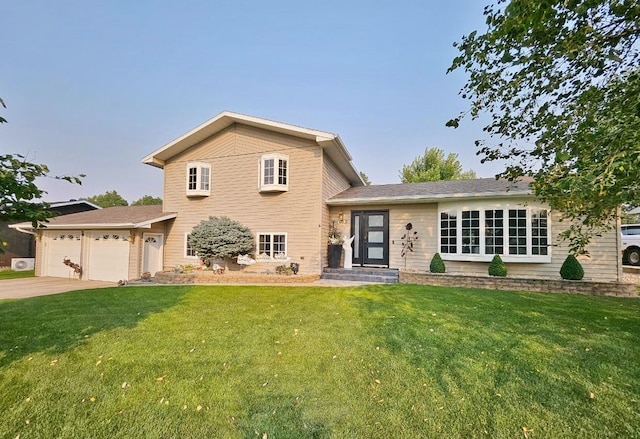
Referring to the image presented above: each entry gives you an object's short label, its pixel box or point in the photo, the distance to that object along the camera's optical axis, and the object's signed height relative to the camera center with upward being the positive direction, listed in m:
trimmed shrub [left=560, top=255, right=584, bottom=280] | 8.32 -0.90
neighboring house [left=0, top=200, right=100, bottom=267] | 17.00 -0.60
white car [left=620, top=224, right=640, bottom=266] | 13.33 -0.27
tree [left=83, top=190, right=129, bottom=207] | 42.97 +4.67
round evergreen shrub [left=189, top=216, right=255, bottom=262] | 10.62 -0.21
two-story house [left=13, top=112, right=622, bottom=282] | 9.31 +0.67
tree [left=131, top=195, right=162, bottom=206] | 41.29 +4.49
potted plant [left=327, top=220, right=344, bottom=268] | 10.98 -0.61
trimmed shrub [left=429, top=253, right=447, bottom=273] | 9.74 -0.95
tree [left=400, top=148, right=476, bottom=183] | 30.19 +7.02
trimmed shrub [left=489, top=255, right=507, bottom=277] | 8.99 -0.93
